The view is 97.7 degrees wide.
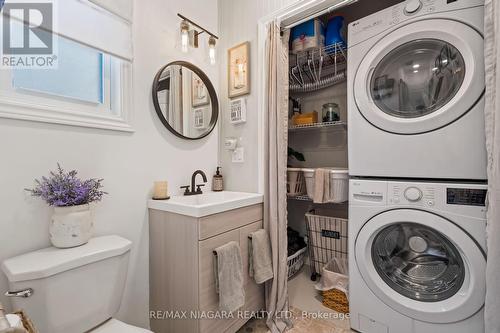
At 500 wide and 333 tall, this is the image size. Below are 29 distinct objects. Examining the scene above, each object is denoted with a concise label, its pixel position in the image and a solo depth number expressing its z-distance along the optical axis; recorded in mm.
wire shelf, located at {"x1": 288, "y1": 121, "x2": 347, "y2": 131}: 1782
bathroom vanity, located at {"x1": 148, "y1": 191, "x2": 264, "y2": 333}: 1148
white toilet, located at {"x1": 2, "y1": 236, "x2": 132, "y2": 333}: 829
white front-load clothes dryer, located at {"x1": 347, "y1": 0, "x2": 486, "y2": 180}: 1038
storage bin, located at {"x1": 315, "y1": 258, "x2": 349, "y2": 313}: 1580
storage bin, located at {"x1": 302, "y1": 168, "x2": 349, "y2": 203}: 1666
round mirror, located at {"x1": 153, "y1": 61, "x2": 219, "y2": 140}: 1531
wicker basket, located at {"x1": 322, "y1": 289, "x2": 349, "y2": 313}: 1571
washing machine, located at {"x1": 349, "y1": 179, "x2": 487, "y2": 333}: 1027
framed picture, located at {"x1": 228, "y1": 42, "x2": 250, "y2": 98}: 1713
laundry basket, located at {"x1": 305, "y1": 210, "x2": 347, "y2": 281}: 1920
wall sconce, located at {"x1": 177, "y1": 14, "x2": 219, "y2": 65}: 1592
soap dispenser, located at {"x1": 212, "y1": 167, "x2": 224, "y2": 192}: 1833
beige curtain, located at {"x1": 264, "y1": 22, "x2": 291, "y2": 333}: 1519
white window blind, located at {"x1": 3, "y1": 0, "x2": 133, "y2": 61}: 1113
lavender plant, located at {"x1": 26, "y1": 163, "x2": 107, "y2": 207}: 984
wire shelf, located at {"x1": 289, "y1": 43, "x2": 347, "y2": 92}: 1860
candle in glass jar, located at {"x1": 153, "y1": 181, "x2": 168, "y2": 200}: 1430
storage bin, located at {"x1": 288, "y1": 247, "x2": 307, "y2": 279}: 2021
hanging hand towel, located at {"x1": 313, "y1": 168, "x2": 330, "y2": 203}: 1691
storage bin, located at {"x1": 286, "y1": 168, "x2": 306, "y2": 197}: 1920
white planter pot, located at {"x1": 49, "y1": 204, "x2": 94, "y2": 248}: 987
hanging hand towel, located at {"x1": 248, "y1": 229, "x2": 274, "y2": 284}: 1418
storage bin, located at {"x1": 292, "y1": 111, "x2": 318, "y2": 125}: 2006
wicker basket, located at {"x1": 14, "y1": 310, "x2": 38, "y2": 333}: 662
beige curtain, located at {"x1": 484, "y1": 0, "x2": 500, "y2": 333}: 925
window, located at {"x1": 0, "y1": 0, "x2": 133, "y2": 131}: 1020
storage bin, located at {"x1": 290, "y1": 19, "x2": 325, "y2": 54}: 1740
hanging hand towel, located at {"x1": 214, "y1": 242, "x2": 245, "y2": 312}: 1186
